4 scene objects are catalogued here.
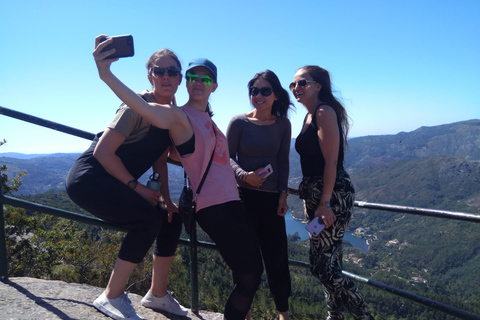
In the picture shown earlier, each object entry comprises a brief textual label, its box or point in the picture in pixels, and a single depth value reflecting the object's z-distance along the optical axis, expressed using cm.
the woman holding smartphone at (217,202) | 199
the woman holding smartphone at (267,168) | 251
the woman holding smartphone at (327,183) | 238
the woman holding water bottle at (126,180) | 204
